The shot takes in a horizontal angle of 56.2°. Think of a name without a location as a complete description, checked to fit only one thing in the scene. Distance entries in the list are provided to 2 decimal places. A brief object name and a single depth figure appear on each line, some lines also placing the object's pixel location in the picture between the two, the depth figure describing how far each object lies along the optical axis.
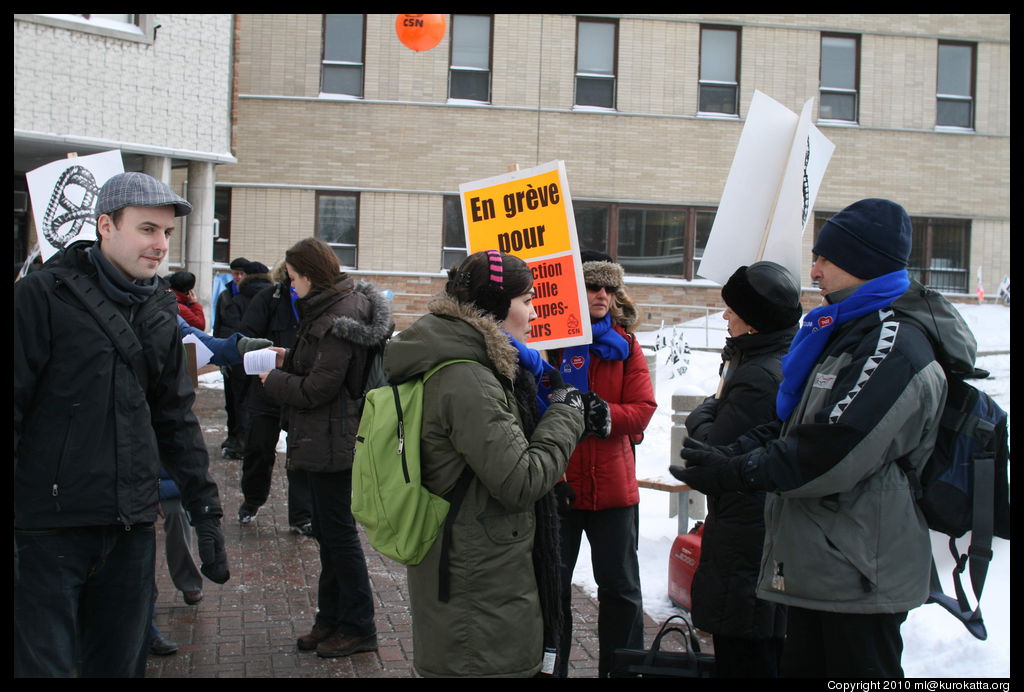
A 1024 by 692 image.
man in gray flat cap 2.96
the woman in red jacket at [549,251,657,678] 4.21
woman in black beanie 3.62
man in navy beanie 2.89
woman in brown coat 4.74
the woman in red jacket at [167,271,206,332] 9.12
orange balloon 13.18
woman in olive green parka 2.96
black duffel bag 3.63
